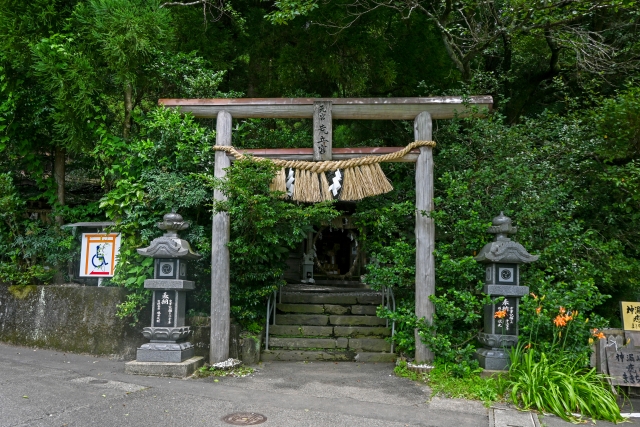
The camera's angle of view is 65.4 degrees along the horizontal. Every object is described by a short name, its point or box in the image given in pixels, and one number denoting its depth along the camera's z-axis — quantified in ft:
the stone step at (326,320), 31.40
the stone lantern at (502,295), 21.86
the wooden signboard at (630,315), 22.16
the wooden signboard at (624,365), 20.68
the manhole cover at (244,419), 16.42
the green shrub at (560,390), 17.90
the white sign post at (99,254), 28.60
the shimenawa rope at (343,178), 24.71
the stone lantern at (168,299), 22.98
